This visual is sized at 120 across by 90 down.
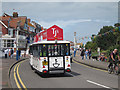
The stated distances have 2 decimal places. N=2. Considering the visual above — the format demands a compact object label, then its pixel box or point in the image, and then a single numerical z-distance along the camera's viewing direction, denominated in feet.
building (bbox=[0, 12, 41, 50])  195.72
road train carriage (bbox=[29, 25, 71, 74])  44.75
